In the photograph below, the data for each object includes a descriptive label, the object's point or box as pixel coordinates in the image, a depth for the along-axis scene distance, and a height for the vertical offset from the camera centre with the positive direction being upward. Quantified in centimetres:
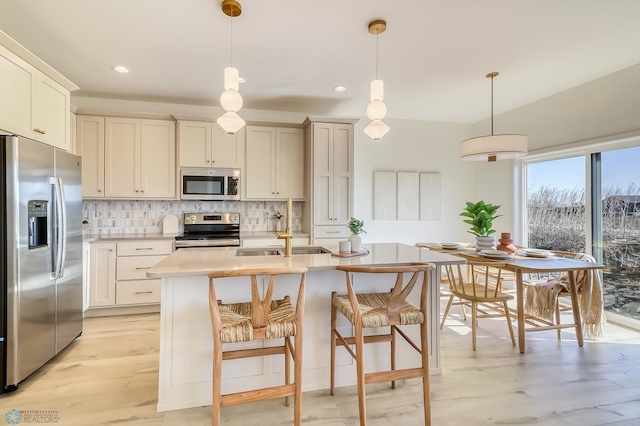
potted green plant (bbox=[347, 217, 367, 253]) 222 -23
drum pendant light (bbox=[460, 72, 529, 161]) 278 +61
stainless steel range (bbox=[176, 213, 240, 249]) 374 -22
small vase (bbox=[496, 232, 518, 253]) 300 -33
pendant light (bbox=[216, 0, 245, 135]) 201 +77
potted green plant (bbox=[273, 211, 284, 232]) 434 -13
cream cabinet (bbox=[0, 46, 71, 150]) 204 +82
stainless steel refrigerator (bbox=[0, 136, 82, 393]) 197 -32
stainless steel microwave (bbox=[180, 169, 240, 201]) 380 +34
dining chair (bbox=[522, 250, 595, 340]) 287 -79
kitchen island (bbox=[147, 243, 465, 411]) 183 -73
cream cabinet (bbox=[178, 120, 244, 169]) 377 +83
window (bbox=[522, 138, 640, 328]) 315 +1
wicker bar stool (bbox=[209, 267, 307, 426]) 150 -60
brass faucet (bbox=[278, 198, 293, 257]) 207 -17
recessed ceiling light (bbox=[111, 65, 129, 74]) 298 +142
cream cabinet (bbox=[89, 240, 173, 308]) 337 -69
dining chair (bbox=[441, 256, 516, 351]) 265 -76
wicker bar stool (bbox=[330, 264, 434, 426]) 164 -60
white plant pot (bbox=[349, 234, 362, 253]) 222 -23
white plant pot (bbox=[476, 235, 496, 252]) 305 -32
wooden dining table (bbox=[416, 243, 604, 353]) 242 -46
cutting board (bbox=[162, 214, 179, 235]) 391 -17
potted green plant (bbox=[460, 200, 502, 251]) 305 -13
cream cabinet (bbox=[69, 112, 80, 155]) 345 +90
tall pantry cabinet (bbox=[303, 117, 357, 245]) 392 +44
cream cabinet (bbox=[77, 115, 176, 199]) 357 +66
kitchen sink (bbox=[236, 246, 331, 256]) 248 -33
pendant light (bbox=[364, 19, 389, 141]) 219 +76
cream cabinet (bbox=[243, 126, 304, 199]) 400 +65
